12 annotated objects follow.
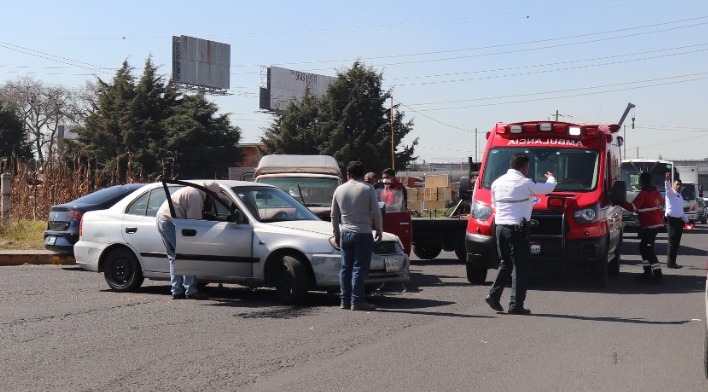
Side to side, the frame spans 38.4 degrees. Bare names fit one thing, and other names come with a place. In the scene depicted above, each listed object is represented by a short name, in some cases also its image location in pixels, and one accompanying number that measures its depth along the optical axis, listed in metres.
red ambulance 14.67
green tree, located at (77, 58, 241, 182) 59.78
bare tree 83.12
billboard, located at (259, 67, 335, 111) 83.25
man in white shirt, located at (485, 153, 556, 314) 11.49
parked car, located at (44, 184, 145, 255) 17.63
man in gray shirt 11.73
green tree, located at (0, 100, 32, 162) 68.00
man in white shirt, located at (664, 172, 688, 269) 18.69
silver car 12.30
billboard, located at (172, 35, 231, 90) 76.25
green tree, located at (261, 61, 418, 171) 62.03
